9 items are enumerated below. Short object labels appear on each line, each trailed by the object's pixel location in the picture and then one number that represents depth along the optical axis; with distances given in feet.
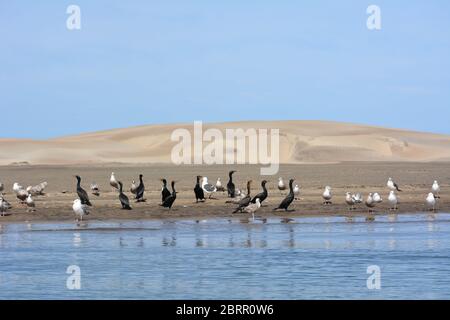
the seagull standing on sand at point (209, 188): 94.63
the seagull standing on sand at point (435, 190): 95.14
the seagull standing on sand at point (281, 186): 100.68
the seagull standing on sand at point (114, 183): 108.51
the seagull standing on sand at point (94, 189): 101.45
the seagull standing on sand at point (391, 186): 100.58
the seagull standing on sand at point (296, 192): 92.94
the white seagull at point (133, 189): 97.81
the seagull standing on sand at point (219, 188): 99.14
